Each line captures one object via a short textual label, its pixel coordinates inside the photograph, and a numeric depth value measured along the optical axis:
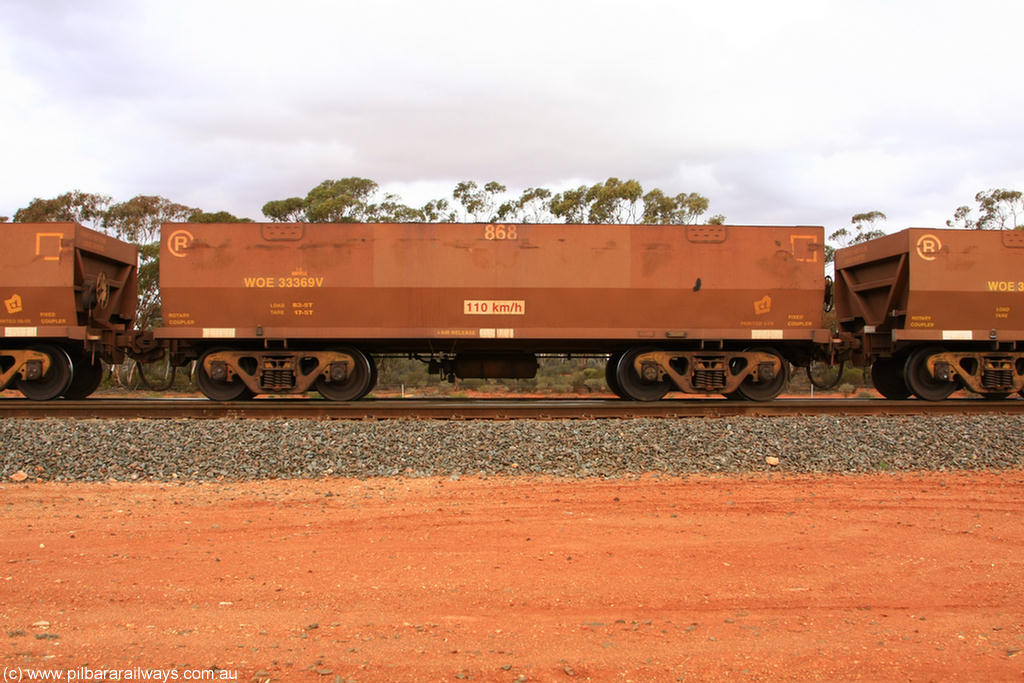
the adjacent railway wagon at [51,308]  10.23
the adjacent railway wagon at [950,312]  10.76
